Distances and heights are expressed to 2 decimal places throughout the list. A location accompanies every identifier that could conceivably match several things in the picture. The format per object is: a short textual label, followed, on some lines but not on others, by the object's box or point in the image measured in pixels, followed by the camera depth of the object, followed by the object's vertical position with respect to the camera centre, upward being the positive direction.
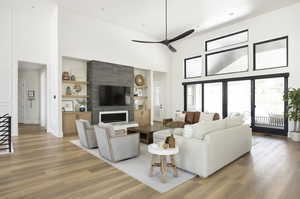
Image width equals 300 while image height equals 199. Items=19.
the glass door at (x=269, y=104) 5.65 -0.19
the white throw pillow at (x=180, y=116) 6.13 -0.65
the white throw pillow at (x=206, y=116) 5.37 -0.58
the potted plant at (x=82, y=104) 6.21 -0.18
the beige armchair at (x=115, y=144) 3.09 -0.86
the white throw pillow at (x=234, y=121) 3.36 -0.47
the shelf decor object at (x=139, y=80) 8.09 +0.93
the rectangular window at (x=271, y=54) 5.59 +1.58
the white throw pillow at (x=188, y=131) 2.81 -0.54
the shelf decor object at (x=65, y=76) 5.91 +0.83
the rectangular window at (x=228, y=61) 6.51 +1.57
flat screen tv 6.57 +0.14
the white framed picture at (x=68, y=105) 6.07 -0.21
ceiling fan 3.96 +1.54
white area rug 2.36 -1.21
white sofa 2.54 -0.86
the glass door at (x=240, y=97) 6.38 +0.07
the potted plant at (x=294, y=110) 4.85 -0.34
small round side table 2.41 -0.90
